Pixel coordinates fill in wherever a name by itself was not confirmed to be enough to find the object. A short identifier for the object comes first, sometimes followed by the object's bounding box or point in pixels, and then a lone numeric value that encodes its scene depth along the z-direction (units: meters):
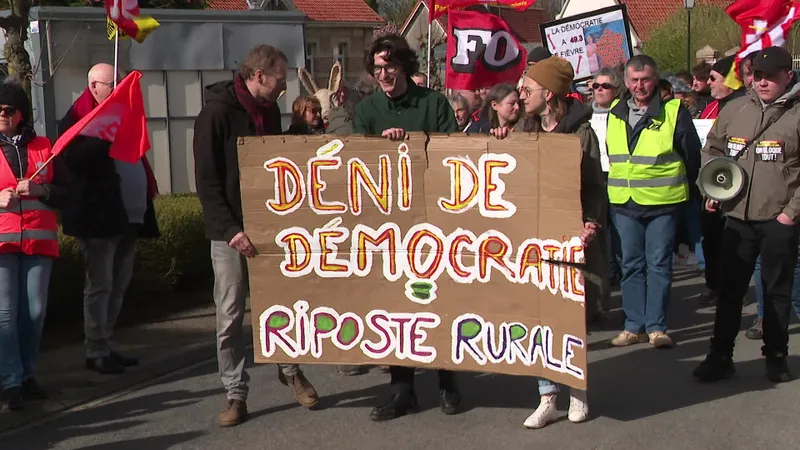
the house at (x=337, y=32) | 54.47
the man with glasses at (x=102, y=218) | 6.94
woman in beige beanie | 5.76
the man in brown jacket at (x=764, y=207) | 6.50
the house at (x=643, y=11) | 61.47
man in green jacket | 5.98
